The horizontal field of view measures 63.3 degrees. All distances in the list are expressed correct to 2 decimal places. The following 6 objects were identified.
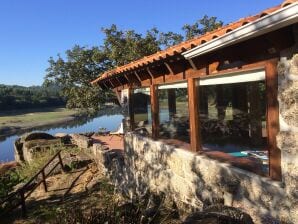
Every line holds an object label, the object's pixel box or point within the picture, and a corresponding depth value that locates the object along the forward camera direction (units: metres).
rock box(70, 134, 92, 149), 9.35
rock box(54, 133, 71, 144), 10.88
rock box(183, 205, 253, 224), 2.41
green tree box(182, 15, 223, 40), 15.80
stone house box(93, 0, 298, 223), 2.42
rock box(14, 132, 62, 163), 9.99
